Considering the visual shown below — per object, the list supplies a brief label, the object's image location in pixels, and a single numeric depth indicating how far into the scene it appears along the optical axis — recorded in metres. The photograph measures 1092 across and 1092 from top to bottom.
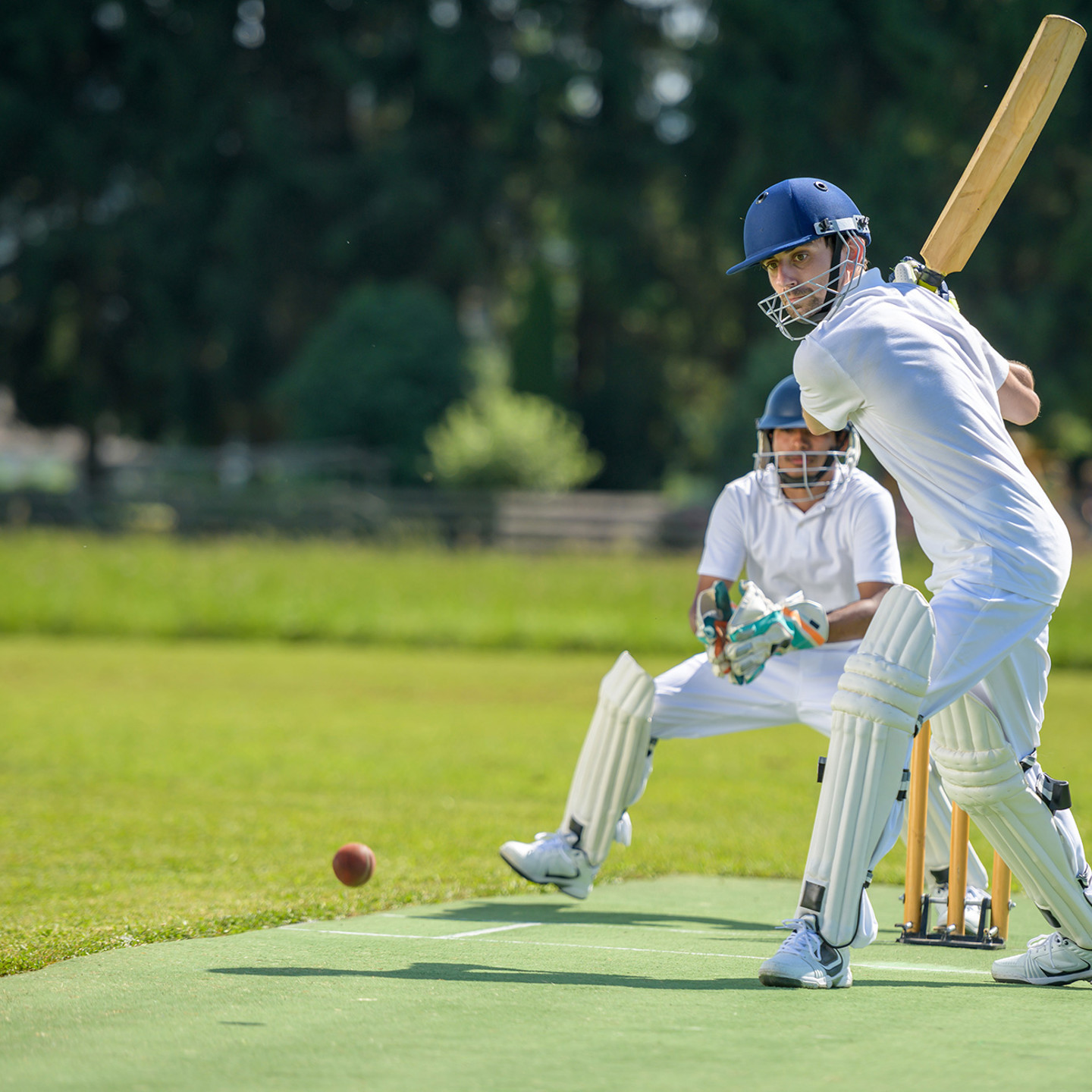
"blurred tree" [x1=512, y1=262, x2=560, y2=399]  64.25
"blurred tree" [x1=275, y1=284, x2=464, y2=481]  61.00
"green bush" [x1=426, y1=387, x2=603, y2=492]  55.66
